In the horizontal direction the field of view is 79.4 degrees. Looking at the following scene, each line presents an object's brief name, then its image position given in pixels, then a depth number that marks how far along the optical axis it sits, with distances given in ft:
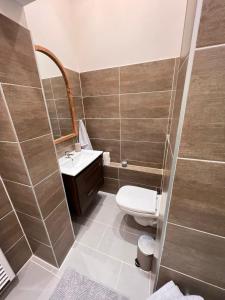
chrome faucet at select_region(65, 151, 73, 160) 5.59
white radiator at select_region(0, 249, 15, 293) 3.27
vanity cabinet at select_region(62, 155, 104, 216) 4.43
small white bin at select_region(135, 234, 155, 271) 3.63
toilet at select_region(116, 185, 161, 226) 4.28
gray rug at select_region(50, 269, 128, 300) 3.44
